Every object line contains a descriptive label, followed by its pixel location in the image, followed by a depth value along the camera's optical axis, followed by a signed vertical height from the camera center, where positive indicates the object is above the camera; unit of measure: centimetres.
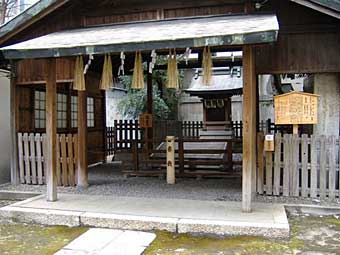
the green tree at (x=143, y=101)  1833 +89
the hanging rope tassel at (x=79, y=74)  792 +94
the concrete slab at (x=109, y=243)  521 -181
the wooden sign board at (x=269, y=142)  775 -49
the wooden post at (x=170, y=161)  971 -108
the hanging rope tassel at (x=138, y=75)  769 +89
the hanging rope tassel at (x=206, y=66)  723 +100
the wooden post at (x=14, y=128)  970 -21
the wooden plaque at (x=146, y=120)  1262 -4
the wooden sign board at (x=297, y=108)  745 +19
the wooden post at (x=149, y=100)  1264 +63
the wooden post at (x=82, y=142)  898 -54
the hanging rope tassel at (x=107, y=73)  789 +96
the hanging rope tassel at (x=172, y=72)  748 +92
